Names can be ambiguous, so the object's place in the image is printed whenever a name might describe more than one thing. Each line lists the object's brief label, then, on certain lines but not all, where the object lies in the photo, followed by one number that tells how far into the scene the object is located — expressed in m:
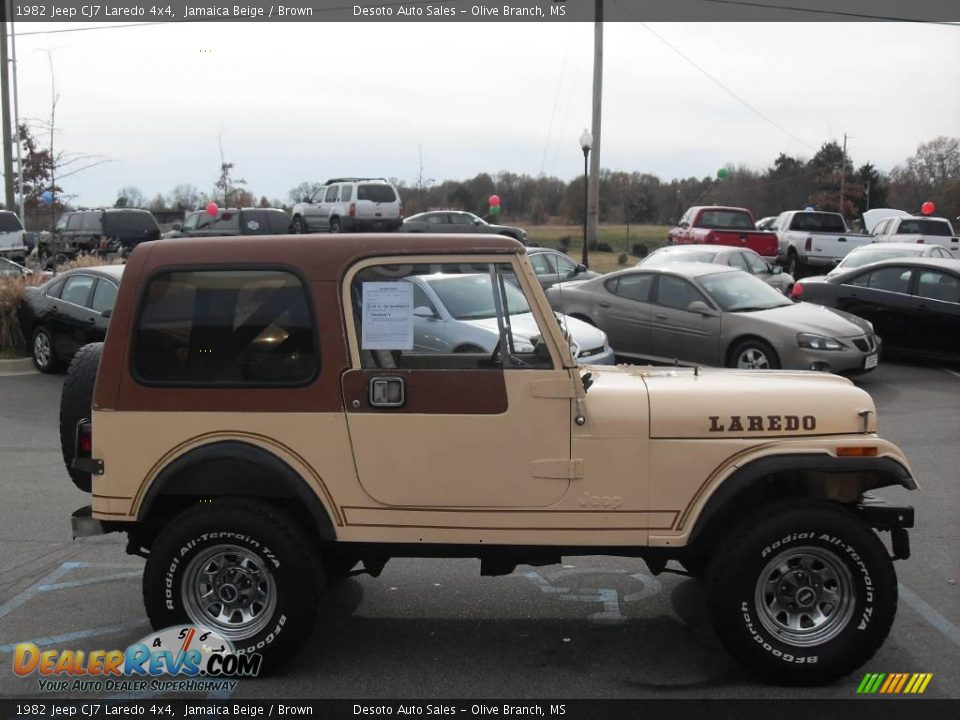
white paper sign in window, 4.46
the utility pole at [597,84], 30.59
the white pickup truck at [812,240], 25.83
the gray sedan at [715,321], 11.82
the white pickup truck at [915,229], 26.91
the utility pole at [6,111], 25.94
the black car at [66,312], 13.28
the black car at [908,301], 13.47
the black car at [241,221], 19.72
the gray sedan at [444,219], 28.48
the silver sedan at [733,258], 18.69
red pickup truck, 24.58
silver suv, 25.03
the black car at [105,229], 26.75
